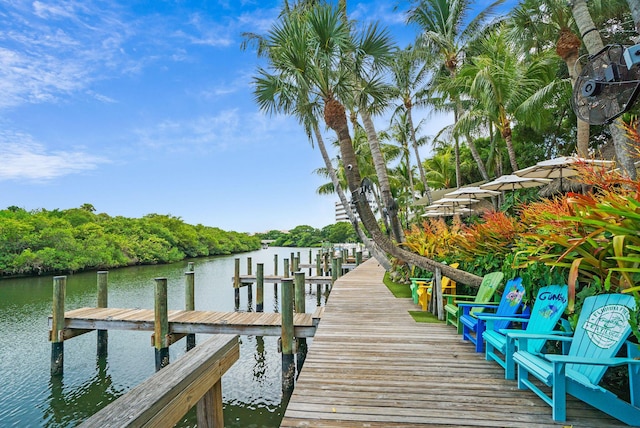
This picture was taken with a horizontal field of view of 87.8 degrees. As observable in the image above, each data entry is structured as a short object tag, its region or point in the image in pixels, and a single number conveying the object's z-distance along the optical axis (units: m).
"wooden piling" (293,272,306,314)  7.24
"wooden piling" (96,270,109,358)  8.30
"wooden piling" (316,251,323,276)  16.59
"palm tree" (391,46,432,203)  14.66
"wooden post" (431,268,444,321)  5.18
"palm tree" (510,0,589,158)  9.62
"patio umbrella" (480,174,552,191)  9.22
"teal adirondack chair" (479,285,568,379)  2.87
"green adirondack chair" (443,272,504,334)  4.35
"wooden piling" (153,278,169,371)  6.40
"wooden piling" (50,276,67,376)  6.92
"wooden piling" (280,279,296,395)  5.90
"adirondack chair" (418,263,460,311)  5.95
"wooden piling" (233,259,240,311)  14.88
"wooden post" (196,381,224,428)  1.35
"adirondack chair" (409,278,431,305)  6.37
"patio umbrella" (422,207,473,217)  14.98
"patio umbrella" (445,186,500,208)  10.68
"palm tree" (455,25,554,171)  12.36
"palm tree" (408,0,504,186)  13.73
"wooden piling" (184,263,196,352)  8.25
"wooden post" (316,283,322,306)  15.41
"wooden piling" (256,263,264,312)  11.98
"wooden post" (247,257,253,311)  15.68
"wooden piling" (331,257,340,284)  11.42
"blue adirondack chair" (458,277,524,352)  3.58
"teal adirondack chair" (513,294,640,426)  2.17
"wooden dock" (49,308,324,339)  6.27
